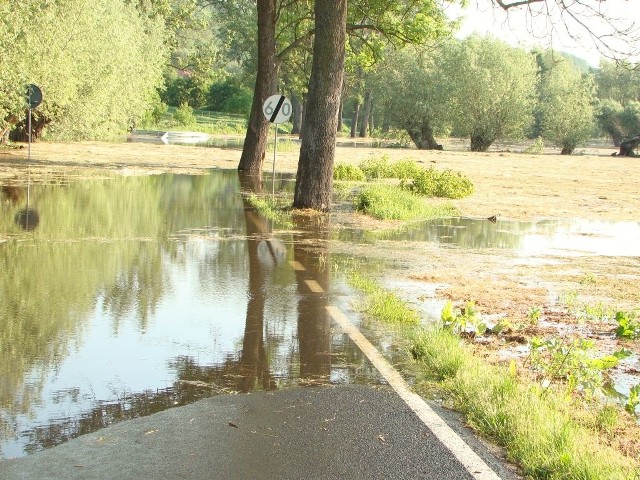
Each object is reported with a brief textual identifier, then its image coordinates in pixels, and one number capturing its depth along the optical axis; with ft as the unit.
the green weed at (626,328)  27.27
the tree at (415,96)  222.07
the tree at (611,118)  280.92
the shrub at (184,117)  266.57
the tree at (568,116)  229.86
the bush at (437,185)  80.79
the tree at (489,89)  215.10
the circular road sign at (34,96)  95.50
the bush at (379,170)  103.55
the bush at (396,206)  61.16
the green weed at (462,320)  26.99
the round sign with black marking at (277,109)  74.38
